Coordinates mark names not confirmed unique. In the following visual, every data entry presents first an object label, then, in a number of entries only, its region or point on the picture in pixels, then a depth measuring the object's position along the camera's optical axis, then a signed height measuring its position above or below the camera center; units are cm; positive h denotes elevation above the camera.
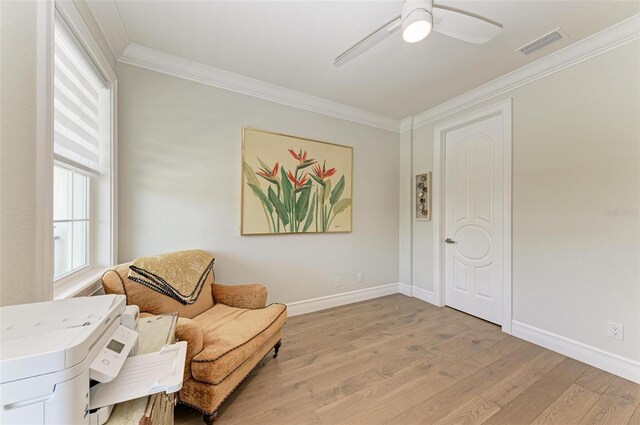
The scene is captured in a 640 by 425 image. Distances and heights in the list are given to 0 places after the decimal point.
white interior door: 264 -6
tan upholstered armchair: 138 -78
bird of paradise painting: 261 +32
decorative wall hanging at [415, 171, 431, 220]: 329 +23
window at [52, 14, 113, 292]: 145 +30
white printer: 54 -38
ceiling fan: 131 +104
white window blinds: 141 +69
